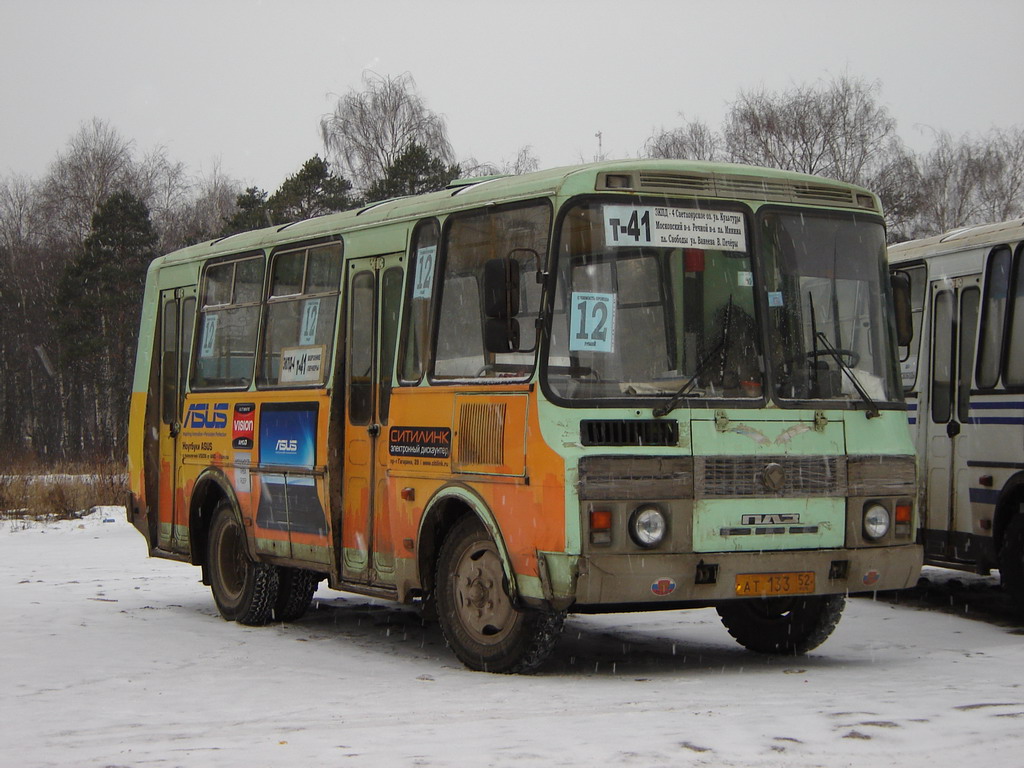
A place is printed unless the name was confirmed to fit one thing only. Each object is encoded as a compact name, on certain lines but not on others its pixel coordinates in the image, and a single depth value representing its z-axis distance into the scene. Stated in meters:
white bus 11.85
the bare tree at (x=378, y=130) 55.34
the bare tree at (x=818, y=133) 50.25
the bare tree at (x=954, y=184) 53.84
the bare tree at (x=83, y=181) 62.28
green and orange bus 8.62
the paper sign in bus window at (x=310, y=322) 11.65
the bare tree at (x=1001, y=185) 55.22
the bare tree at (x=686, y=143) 55.34
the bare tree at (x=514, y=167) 57.47
